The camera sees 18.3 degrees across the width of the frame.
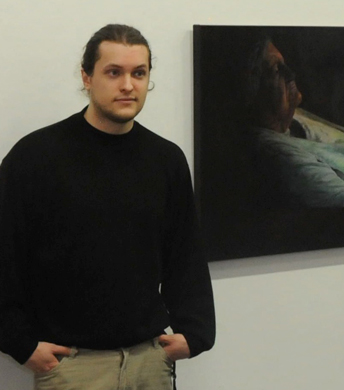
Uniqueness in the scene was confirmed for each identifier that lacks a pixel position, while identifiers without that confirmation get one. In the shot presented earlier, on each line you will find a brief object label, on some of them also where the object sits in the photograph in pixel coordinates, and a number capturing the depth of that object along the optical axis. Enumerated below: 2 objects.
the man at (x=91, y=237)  2.56
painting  2.92
